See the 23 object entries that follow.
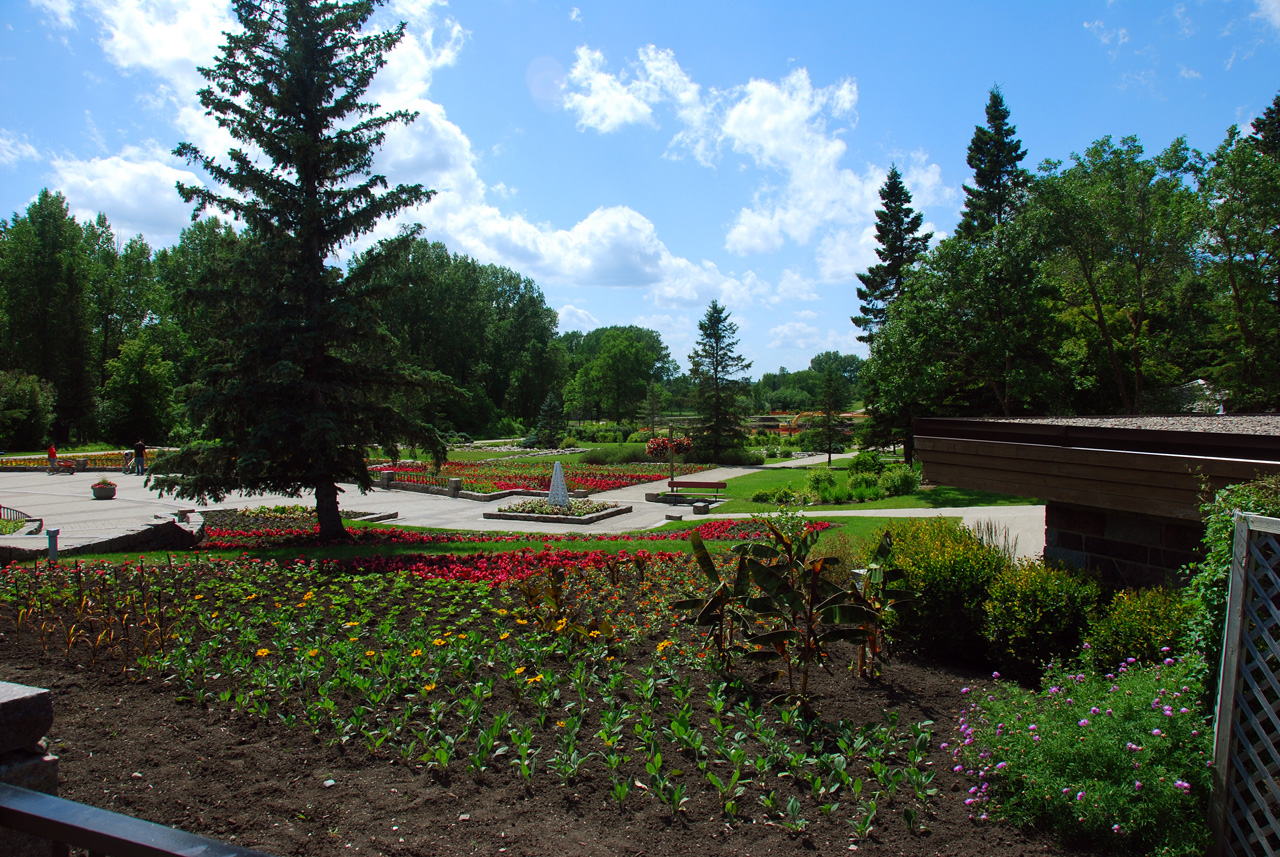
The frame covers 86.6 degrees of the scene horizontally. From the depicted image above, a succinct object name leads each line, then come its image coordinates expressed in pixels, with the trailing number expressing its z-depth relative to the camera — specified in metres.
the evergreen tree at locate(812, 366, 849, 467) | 34.22
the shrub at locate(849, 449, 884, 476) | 22.78
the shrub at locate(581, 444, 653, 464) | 32.06
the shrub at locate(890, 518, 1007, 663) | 5.24
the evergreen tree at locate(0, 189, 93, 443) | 41.84
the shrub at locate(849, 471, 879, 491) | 19.59
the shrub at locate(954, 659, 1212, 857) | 2.90
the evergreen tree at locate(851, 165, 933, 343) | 32.41
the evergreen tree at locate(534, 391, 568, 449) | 42.69
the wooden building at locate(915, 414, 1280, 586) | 4.58
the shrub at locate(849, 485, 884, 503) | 18.89
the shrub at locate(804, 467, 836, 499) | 19.08
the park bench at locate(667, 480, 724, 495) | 20.02
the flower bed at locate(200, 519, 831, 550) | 11.18
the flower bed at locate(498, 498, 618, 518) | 16.62
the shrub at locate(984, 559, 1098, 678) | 4.85
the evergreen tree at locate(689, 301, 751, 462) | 35.53
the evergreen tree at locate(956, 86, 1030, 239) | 31.06
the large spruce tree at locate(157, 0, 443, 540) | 10.37
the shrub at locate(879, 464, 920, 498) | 19.67
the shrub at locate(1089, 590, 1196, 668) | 4.13
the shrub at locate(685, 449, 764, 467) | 33.81
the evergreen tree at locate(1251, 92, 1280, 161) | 30.56
